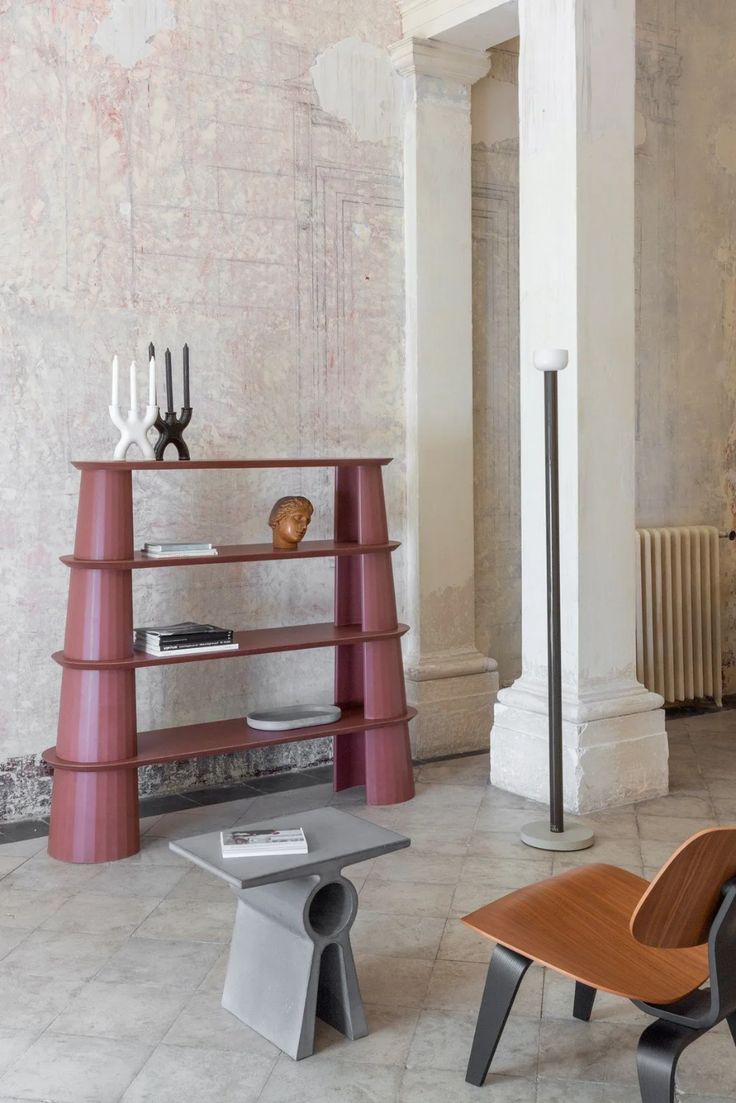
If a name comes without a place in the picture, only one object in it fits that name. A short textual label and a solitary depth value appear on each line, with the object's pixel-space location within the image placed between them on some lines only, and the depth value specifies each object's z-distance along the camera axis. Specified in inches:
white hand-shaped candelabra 172.1
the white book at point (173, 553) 172.2
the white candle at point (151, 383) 173.6
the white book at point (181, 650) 171.3
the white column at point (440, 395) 219.8
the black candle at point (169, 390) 172.2
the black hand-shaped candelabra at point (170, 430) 177.8
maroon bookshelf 165.8
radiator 246.2
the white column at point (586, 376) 183.5
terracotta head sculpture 185.8
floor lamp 164.9
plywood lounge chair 85.2
